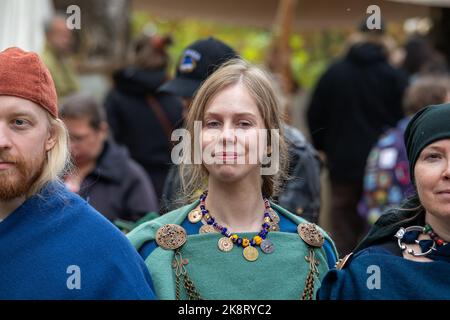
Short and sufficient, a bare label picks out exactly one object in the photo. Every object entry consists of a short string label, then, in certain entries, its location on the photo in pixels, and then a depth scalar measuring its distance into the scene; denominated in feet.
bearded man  16.57
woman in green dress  17.59
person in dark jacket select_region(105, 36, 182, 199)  38.70
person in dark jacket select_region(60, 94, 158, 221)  29.42
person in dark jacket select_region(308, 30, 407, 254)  43.00
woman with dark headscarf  16.43
